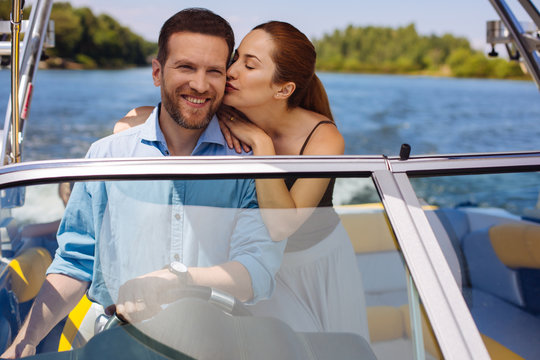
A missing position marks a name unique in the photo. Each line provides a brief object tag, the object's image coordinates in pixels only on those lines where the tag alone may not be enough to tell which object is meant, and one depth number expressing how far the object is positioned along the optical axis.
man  0.93
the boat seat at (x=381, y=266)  0.94
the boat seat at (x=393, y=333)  0.85
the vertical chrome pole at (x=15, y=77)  1.12
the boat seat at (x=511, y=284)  1.12
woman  0.99
